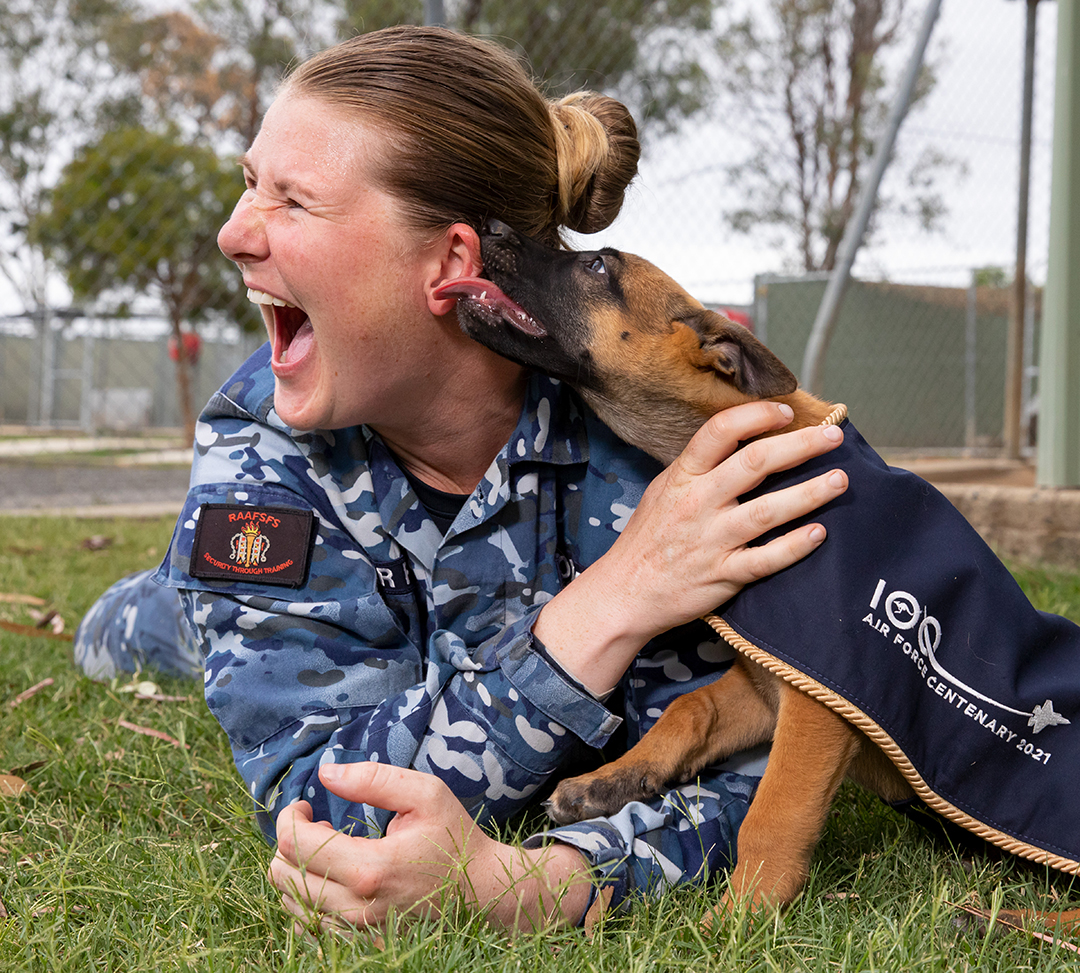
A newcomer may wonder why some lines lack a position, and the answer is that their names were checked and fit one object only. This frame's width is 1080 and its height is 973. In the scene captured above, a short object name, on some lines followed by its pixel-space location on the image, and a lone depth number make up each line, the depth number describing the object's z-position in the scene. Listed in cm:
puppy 173
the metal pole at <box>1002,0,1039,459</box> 774
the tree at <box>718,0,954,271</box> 1445
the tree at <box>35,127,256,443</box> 783
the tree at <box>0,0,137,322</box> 1097
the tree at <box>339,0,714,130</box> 650
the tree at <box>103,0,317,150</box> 934
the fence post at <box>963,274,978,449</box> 1255
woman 174
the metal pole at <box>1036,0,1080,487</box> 478
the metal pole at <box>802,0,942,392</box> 557
